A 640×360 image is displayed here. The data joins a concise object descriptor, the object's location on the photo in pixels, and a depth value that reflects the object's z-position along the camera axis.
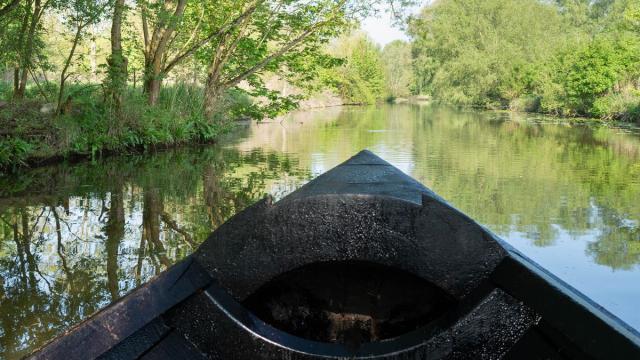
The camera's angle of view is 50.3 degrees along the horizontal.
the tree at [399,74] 92.06
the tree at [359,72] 64.25
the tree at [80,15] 13.22
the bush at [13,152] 11.27
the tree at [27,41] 13.05
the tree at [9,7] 10.66
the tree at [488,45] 52.01
